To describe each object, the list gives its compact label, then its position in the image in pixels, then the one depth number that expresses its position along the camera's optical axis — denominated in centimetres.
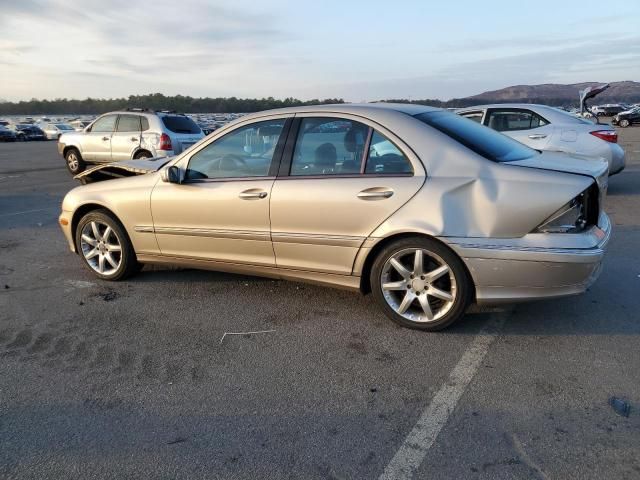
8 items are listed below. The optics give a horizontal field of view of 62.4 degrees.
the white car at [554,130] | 857
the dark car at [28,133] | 3735
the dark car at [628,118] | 3925
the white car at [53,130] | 3978
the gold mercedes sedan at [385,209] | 339
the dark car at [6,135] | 3591
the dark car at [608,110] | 5362
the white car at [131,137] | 1225
